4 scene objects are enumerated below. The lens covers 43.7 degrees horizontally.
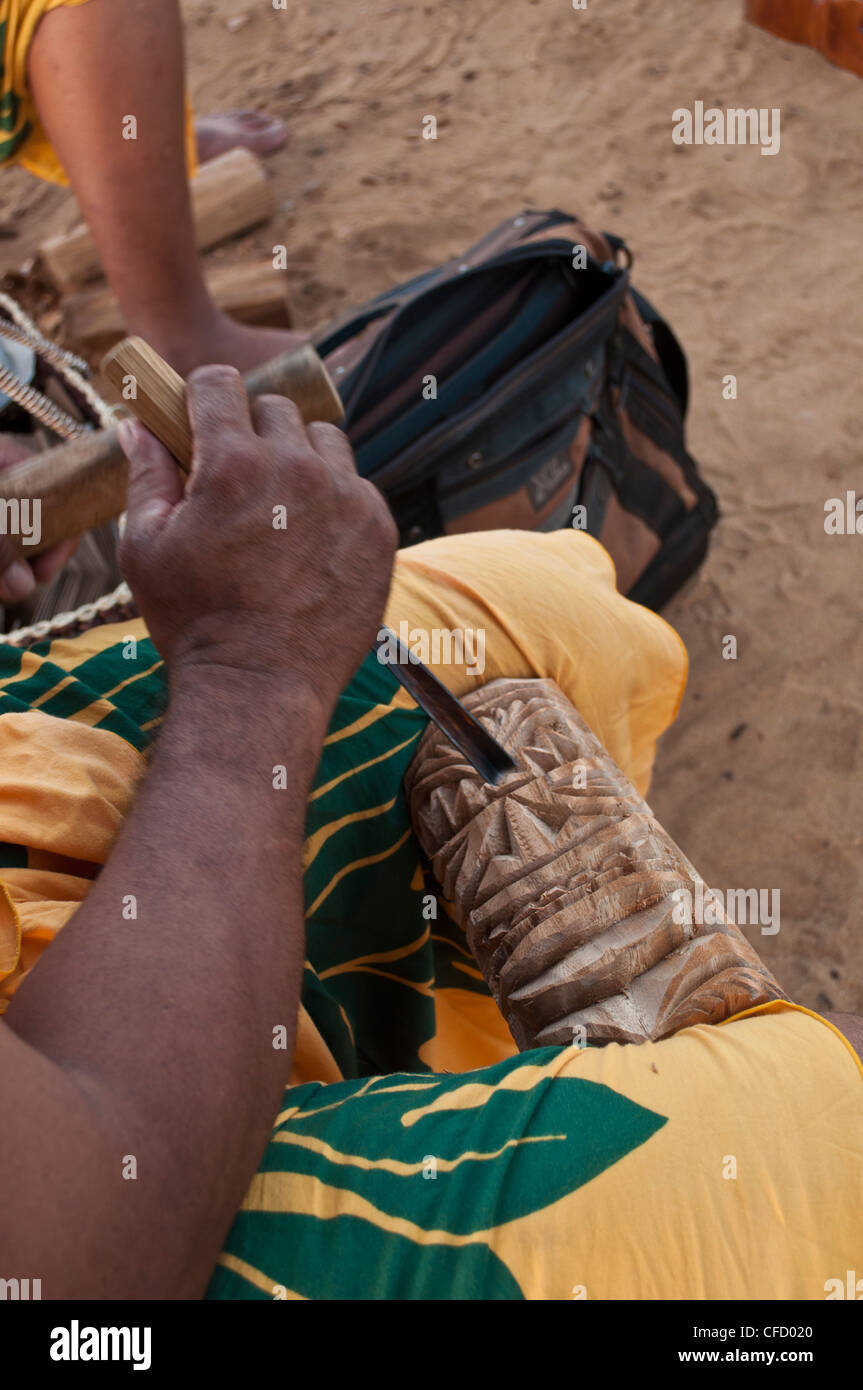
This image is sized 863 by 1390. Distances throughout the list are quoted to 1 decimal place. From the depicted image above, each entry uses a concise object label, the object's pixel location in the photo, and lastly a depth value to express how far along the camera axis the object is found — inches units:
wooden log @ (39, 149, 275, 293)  111.7
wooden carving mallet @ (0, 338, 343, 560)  45.8
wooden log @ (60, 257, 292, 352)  97.5
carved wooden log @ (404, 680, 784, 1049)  31.2
